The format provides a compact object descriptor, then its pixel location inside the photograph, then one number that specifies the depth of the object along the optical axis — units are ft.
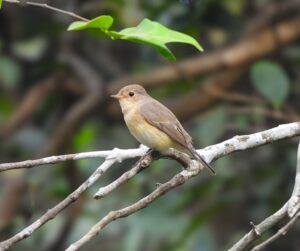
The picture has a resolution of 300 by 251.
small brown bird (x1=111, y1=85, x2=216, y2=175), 22.53
